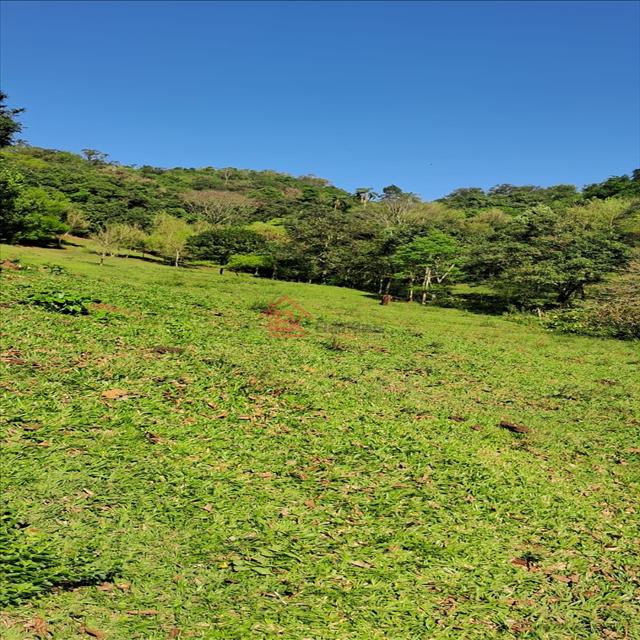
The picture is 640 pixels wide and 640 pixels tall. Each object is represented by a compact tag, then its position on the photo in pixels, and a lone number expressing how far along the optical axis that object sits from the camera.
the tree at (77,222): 53.98
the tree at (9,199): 33.62
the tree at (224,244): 46.91
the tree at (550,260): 29.14
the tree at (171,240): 48.12
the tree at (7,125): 31.59
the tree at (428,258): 35.53
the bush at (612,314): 19.91
